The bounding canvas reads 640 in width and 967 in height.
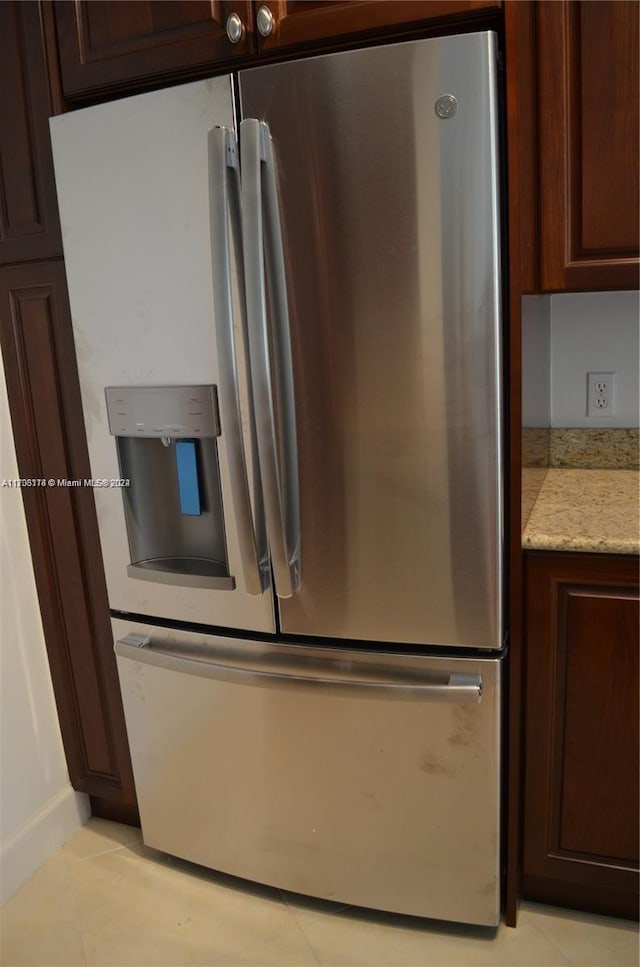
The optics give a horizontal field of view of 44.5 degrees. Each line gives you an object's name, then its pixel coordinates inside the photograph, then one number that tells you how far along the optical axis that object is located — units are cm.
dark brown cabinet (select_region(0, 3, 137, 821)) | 172
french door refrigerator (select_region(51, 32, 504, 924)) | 139
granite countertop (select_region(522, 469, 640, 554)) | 148
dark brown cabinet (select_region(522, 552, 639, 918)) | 151
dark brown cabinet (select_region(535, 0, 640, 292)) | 145
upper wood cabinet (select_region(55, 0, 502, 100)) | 139
